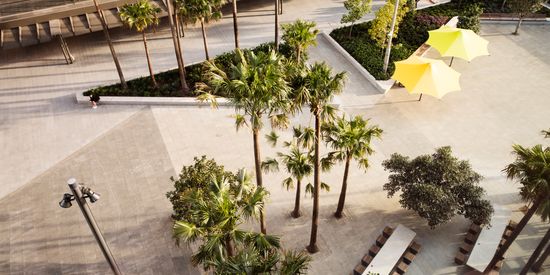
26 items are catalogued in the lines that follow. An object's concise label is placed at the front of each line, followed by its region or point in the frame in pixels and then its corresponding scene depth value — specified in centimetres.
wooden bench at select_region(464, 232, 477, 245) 1812
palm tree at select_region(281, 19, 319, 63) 2244
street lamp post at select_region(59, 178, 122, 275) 1241
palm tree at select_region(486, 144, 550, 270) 1354
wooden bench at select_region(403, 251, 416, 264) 1750
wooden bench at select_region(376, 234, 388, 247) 1810
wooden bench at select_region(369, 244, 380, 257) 1775
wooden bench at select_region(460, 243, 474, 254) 1780
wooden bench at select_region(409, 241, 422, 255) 1789
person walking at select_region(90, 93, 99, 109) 2497
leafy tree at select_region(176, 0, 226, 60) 2430
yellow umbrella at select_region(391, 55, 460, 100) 2323
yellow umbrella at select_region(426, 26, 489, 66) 2594
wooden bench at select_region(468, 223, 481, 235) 1836
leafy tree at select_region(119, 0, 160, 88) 2403
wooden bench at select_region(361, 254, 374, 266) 1728
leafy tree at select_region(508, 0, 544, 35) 3098
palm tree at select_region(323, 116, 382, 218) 1545
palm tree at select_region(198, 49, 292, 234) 1350
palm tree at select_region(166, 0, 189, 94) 2381
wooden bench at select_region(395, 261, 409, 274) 1714
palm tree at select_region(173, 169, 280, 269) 1247
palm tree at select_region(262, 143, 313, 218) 1634
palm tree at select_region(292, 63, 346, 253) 1380
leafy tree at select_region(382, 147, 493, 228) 1730
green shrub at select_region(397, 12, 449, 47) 3027
